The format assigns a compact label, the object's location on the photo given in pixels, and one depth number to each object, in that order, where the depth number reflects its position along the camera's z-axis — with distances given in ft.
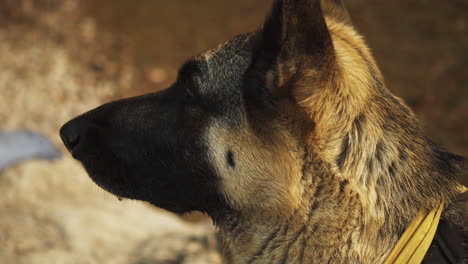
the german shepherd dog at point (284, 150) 8.98
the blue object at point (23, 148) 17.09
